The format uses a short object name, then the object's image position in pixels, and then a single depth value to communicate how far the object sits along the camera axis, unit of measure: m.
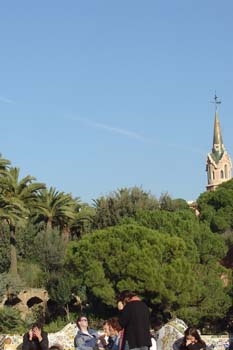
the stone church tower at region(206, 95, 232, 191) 92.75
